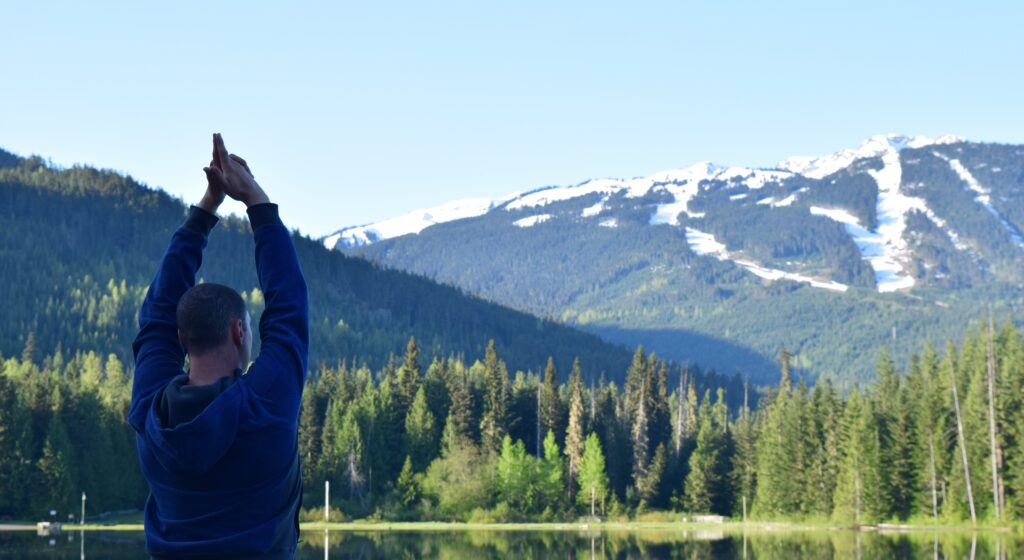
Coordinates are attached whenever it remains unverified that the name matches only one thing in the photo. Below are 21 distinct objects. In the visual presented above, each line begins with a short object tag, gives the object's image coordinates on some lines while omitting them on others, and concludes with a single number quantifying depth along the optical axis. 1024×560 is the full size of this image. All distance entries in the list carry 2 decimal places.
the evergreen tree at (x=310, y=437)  143.38
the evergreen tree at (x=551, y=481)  145.25
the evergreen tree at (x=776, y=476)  139.62
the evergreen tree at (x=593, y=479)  145.38
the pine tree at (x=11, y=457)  116.04
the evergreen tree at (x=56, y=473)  117.44
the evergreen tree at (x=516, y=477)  142.25
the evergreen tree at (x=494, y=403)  150.62
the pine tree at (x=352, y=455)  142.50
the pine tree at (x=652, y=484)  149.88
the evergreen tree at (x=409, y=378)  155.88
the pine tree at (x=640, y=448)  152.38
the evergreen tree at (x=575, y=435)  150.25
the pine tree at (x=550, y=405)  159.12
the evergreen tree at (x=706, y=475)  146.38
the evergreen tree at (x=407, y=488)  142.81
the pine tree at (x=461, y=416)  150.38
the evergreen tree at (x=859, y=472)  125.94
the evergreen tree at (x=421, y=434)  148.75
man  5.69
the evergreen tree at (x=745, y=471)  147.00
